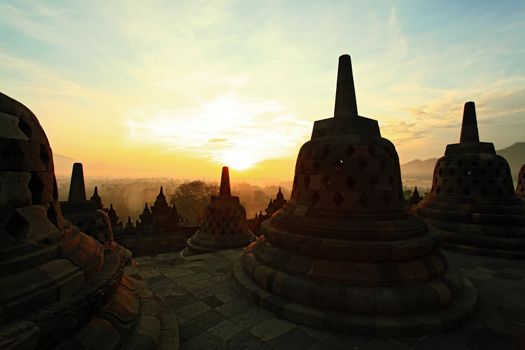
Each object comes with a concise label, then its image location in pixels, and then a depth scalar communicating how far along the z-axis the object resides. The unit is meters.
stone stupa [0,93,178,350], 2.10
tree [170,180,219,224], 52.91
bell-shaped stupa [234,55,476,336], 3.89
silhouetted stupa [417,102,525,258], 7.99
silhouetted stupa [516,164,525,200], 12.66
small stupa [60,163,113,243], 6.68
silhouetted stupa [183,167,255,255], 10.21
